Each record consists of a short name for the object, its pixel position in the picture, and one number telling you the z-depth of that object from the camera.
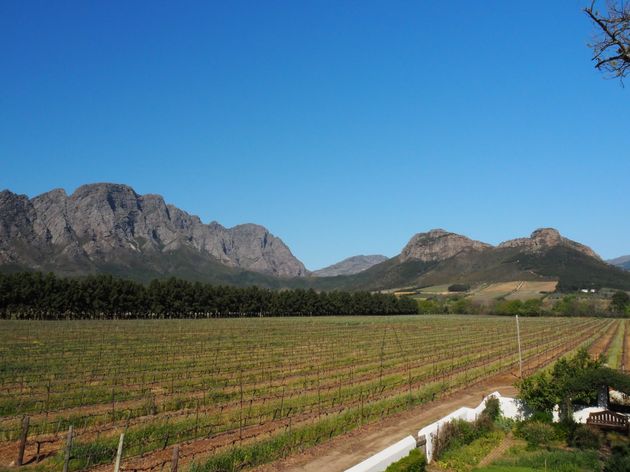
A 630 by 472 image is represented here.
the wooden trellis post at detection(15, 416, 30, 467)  15.70
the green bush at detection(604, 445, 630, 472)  16.05
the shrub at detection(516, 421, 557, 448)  22.47
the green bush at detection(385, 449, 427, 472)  15.66
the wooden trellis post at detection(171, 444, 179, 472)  13.48
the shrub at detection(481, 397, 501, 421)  24.93
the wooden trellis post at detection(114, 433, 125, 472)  10.91
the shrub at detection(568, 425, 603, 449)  21.53
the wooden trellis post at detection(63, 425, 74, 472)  13.59
